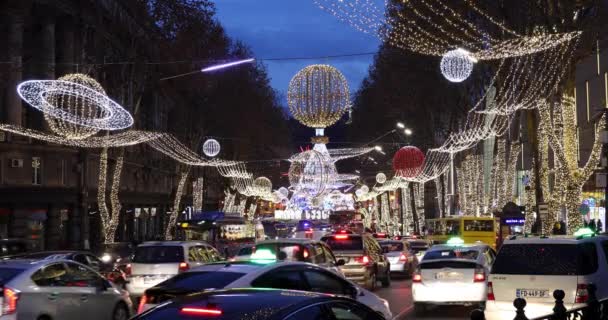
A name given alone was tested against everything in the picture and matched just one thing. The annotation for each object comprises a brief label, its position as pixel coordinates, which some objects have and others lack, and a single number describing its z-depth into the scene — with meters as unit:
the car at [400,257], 32.72
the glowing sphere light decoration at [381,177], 83.90
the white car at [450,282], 19.14
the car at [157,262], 20.45
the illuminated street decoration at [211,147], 59.72
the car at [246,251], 22.55
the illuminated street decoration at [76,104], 32.22
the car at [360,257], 25.27
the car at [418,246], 37.28
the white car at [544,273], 13.00
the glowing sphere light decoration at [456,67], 35.97
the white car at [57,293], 13.70
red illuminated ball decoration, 48.28
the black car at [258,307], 6.36
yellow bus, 42.42
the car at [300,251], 20.05
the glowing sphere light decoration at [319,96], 41.38
